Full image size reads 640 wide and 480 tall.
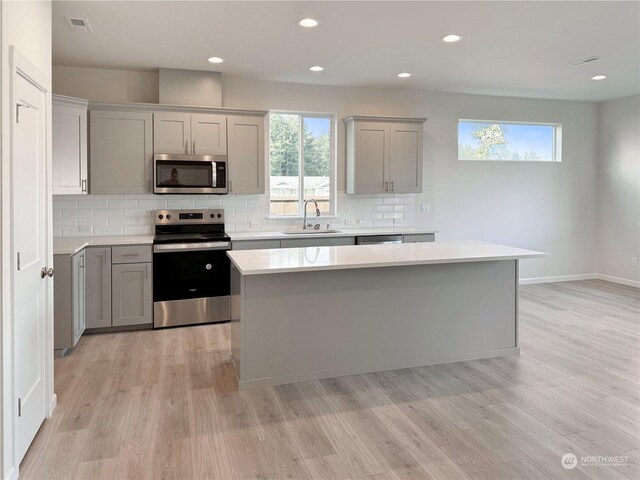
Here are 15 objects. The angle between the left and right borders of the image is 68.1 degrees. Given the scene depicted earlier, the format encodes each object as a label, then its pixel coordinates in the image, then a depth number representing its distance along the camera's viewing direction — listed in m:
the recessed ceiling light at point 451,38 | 4.02
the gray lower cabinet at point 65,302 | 3.88
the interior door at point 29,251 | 2.26
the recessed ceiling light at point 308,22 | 3.65
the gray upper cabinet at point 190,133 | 4.86
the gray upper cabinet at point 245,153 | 5.11
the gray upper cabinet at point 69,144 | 4.27
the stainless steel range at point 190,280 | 4.67
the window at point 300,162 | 5.77
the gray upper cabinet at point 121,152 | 4.68
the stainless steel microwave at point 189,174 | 4.86
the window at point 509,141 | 6.59
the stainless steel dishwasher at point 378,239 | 5.38
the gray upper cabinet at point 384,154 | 5.64
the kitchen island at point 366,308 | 3.25
